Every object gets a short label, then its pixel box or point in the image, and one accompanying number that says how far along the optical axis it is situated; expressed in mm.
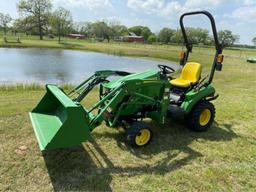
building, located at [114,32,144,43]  77853
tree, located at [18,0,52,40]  47634
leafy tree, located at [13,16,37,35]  49522
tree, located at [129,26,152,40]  92913
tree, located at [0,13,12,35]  64264
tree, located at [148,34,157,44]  76342
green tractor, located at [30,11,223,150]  2536
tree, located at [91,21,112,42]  75988
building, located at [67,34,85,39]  73438
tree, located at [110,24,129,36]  82994
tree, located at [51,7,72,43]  42556
